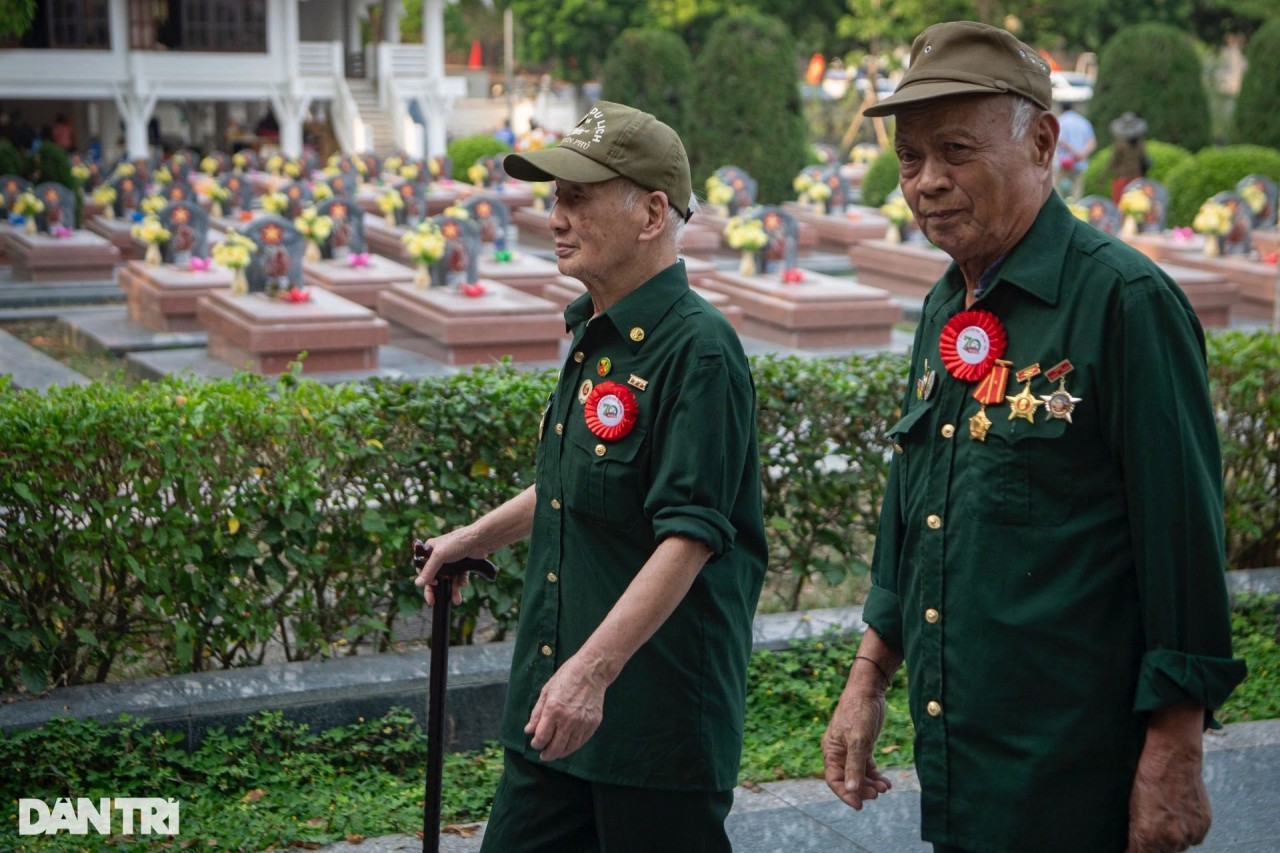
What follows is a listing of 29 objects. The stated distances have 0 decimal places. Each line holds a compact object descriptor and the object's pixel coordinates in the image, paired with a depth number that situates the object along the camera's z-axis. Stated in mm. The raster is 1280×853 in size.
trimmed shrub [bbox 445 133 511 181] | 30188
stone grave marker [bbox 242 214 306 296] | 13828
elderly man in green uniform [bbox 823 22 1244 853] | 2170
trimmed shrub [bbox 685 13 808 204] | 24688
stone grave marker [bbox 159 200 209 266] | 16578
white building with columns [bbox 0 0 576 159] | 34938
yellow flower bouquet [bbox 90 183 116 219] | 22453
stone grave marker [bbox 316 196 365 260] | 16641
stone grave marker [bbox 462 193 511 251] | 17219
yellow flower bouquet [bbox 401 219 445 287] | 14242
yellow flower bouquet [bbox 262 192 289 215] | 19266
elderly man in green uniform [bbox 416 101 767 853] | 2680
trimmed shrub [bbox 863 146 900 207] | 24547
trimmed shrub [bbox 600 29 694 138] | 26719
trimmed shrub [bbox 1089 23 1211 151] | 26234
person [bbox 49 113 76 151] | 33688
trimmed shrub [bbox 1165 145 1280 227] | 20719
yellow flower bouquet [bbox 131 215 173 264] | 16266
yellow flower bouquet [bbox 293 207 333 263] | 16188
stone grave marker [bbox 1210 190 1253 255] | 17547
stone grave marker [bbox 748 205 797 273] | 15781
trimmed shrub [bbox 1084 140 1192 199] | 22703
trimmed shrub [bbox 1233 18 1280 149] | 25438
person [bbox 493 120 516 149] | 36347
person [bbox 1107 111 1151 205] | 21016
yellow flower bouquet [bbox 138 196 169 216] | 18172
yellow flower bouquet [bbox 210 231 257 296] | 13820
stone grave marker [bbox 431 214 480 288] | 14578
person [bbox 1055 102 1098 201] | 22781
